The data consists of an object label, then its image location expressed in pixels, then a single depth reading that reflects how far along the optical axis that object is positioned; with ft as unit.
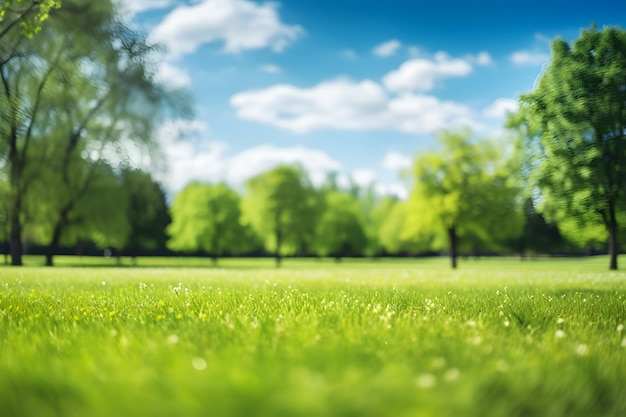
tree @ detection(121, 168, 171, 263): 107.96
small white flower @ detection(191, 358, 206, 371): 9.99
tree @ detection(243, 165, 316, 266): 182.60
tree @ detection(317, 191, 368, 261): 232.73
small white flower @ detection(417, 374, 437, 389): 8.10
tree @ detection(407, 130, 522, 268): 123.54
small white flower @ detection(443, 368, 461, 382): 9.29
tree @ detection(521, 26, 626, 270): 59.52
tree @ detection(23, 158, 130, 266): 106.10
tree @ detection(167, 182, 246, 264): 194.59
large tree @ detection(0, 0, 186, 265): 72.54
